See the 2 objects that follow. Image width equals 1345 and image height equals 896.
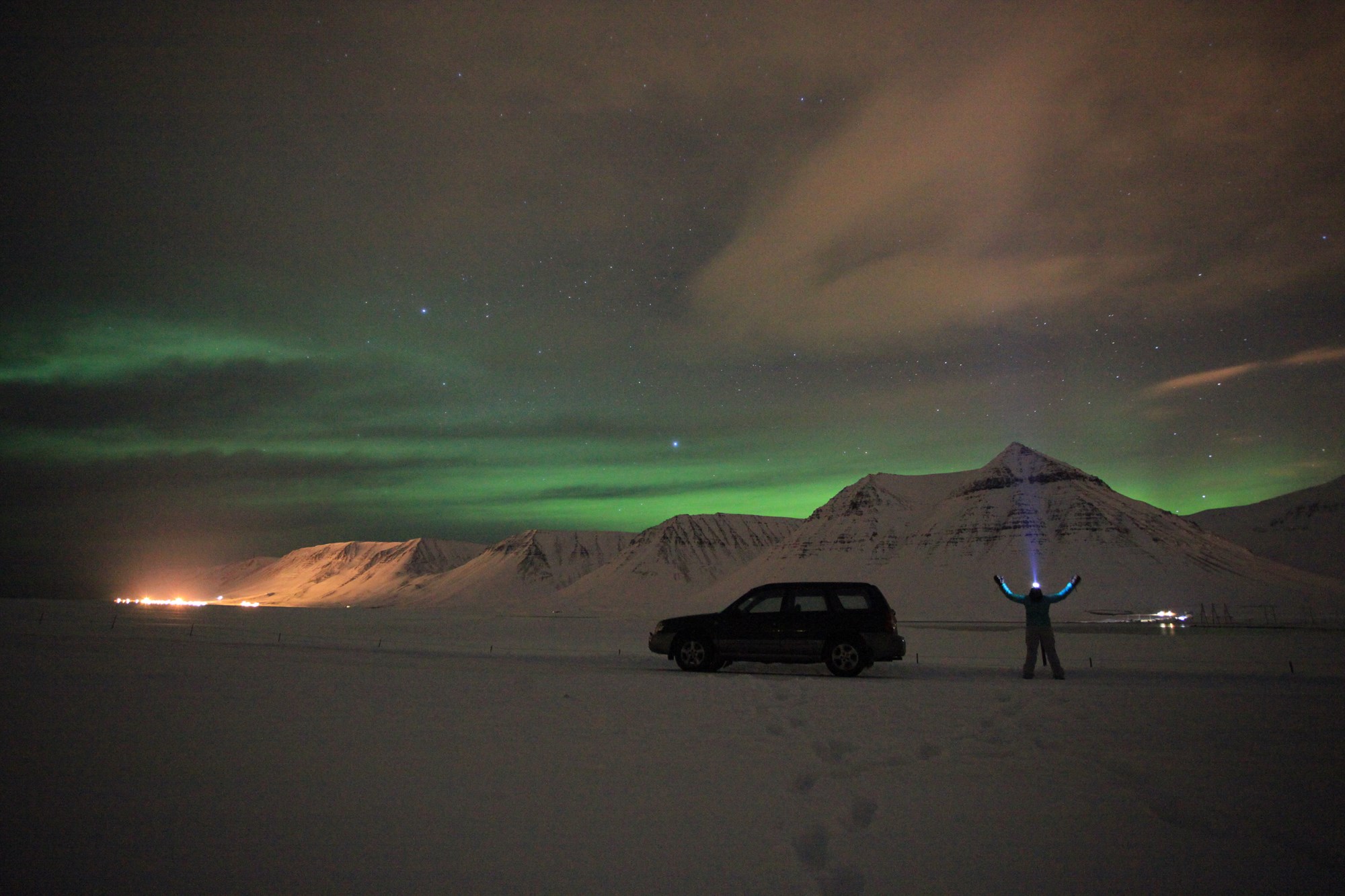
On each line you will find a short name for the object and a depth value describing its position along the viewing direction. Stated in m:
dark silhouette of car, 13.24
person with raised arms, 12.34
